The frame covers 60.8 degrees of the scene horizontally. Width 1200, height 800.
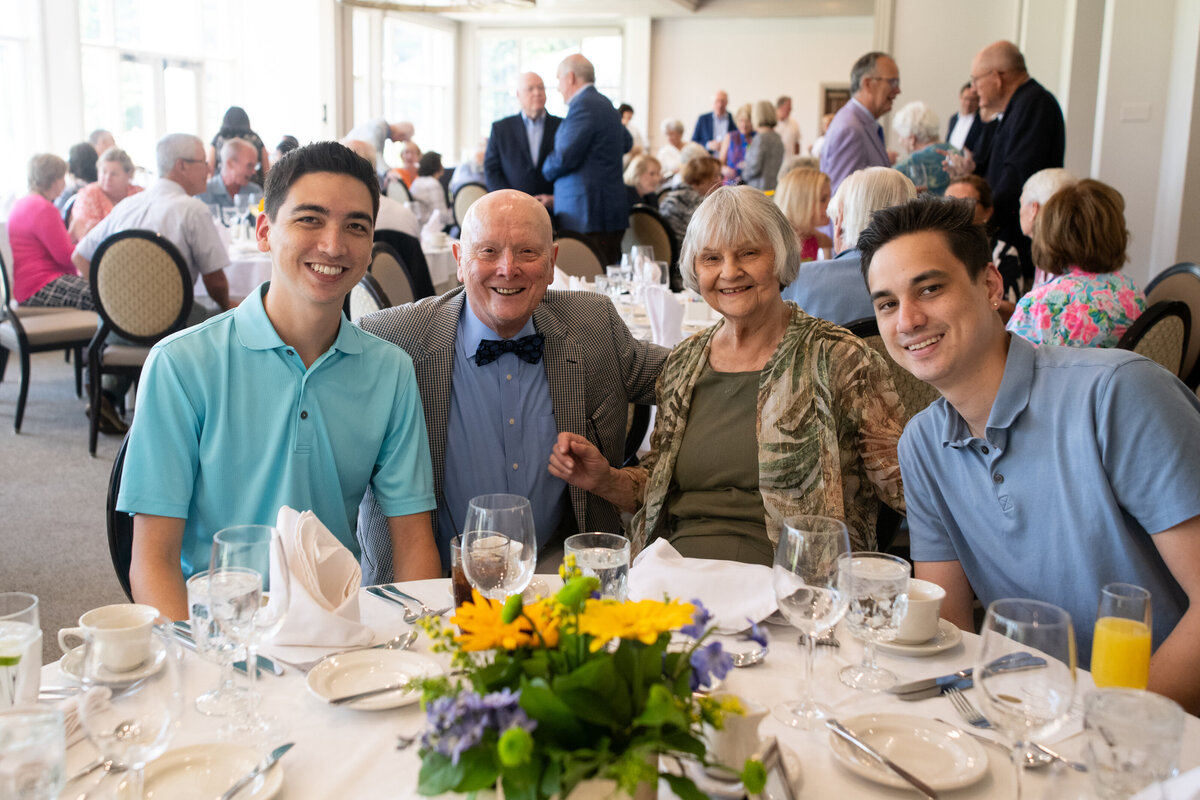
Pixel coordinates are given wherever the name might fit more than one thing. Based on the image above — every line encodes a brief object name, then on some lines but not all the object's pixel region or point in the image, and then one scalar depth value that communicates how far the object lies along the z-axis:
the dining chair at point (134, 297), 4.68
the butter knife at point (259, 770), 1.02
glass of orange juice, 1.20
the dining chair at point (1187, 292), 3.31
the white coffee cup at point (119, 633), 1.00
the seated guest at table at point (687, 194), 7.16
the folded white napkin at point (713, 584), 1.42
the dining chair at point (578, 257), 5.13
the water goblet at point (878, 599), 1.22
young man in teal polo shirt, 1.77
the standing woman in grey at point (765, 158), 10.78
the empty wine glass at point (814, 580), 1.21
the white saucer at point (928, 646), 1.37
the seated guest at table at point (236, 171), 7.02
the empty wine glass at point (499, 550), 1.31
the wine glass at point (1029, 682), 0.98
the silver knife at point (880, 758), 1.04
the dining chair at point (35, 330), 5.30
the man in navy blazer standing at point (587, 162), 6.31
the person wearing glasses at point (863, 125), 5.62
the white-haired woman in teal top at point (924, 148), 5.53
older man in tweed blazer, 2.27
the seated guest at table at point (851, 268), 3.23
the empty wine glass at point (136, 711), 0.90
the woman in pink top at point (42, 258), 5.75
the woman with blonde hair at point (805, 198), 4.50
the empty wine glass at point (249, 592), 1.15
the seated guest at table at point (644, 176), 8.67
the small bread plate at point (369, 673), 1.22
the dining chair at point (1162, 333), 3.06
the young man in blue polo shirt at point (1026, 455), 1.52
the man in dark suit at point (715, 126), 14.66
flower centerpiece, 0.76
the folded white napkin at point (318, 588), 1.33
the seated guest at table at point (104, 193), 6.41
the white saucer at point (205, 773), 1.04
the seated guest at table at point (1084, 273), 3.19
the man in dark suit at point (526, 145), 6.68
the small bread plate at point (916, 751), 1.07
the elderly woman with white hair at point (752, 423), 2.12
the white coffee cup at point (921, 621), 1.37
